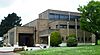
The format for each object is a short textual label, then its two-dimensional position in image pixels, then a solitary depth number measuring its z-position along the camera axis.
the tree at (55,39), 17.35
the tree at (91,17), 17.77
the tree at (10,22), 37.77
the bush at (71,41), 16.88
